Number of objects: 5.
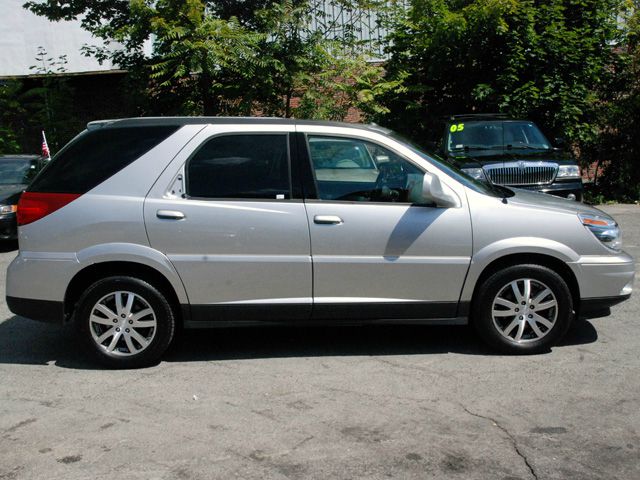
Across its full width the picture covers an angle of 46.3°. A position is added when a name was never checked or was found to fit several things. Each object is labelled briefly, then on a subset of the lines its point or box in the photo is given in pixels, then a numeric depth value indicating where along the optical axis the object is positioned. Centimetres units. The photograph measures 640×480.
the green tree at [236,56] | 1500
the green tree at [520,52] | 1545
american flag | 1606
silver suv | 561
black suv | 1104
